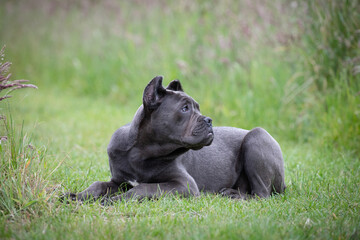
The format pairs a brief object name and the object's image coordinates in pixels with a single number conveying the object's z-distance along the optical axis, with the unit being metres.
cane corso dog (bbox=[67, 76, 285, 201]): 9.04
